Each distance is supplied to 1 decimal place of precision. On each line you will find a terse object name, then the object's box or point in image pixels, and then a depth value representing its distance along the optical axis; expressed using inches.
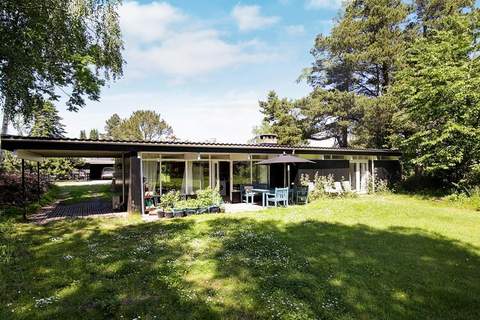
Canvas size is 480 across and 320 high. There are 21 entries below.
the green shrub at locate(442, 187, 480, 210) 476.1
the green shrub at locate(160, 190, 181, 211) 423.8
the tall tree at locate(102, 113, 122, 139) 3064.7
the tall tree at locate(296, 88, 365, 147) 962.1
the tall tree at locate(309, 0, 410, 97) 857.5
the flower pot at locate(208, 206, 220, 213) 444.9
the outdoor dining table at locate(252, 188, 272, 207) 504.7
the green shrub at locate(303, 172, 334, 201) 591.1
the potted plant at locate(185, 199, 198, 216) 425.4
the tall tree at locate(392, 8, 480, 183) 555.2
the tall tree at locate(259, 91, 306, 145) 1268.5
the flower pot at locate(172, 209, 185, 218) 414.0
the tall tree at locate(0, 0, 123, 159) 325.4
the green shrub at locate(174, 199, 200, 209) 421.2
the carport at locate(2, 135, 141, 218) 349.5
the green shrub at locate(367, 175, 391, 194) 717.3
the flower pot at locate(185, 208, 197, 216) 424.6
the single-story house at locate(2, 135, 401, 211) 401.3
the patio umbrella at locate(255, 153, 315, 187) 495.8
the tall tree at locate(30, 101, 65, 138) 1286.9
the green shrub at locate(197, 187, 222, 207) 442.6
